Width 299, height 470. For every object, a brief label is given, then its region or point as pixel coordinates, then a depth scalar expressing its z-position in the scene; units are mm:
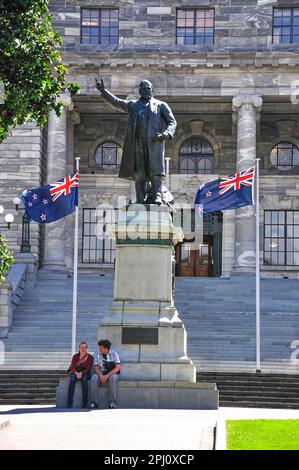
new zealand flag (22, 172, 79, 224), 34438
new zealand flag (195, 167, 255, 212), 34062
